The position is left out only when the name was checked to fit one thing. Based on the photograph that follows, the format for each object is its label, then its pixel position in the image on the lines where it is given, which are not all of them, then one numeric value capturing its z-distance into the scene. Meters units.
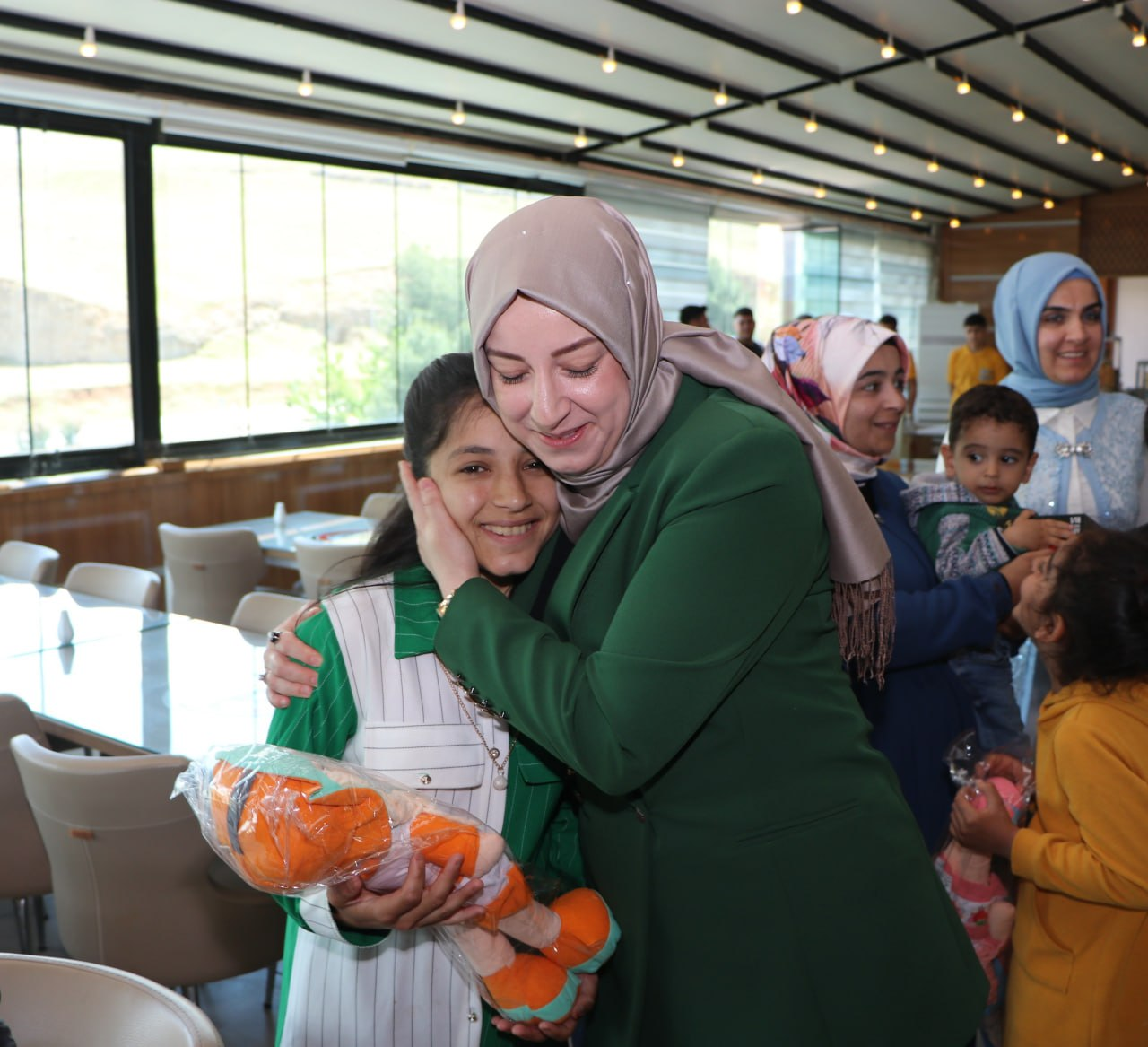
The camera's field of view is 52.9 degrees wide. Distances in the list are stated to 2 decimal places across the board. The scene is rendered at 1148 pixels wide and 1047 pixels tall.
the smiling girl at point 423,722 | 1.50
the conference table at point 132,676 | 3.04
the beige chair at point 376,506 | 6.87
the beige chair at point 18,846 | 3.12
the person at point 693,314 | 10.08
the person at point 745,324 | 11.97
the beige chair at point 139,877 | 2.45
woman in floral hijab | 2.15
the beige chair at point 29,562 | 5.23
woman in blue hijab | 3.05
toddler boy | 2.35
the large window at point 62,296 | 7.00
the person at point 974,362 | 12.89
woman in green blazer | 1.24
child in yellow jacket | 1.89
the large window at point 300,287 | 8.03
